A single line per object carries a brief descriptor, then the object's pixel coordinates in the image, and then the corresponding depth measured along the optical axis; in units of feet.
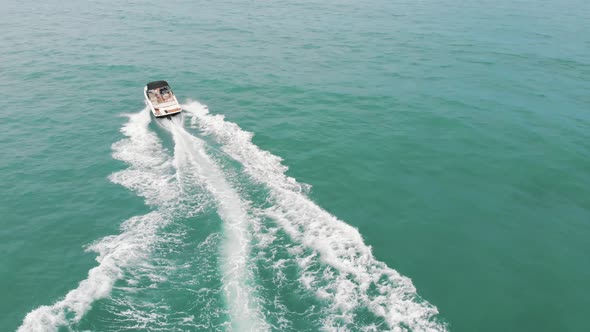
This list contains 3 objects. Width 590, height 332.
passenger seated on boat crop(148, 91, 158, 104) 184.28
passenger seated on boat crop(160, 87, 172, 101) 185.47
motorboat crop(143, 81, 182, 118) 173.78
